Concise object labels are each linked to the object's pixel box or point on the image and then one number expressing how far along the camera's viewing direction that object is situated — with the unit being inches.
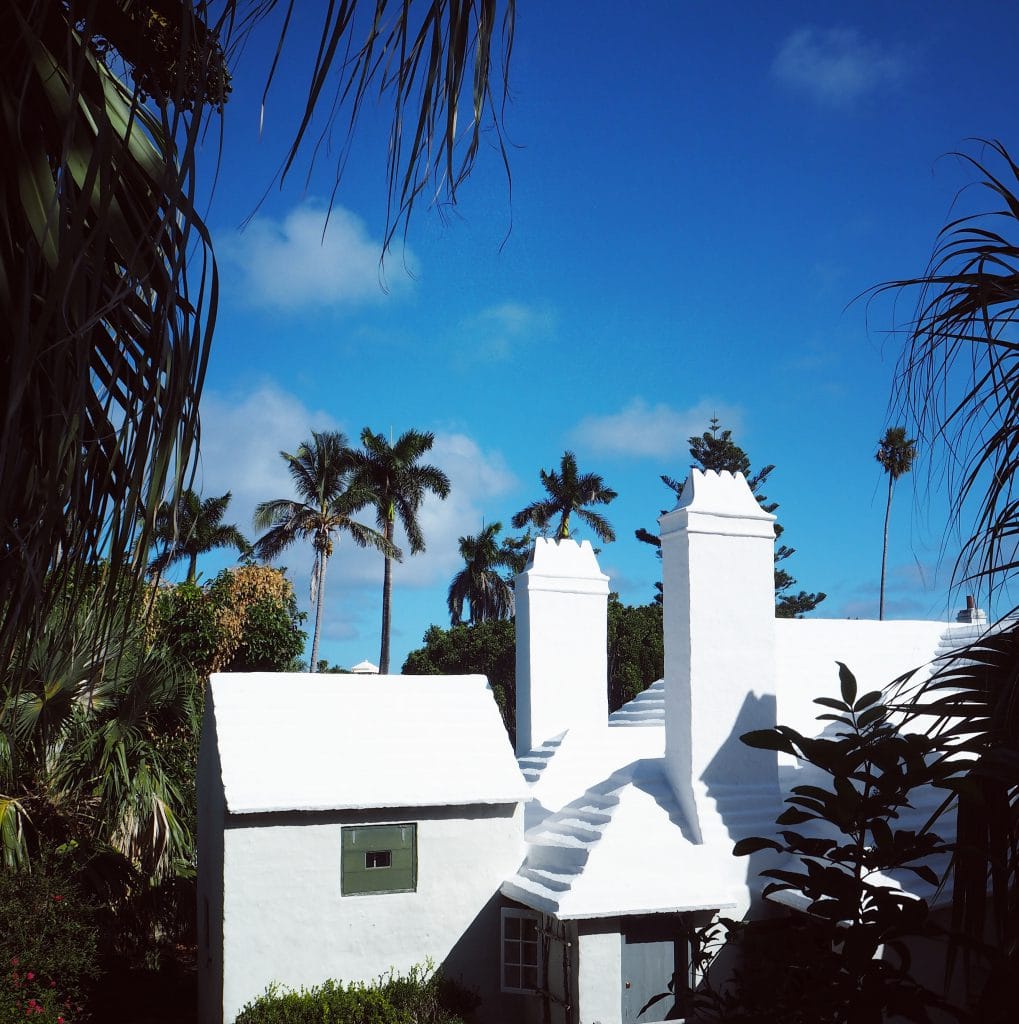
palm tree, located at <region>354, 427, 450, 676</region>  1659.7
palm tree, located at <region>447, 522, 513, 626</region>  2022.6
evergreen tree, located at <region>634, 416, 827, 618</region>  1695.4
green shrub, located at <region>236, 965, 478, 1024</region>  428.5
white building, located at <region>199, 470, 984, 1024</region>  419.5
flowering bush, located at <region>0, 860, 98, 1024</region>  452.8
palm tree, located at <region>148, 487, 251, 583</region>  1737.2
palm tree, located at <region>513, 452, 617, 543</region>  1899.6
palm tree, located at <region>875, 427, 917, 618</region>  1702.5
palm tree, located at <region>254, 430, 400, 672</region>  1605.6
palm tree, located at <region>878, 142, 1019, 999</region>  158.2
